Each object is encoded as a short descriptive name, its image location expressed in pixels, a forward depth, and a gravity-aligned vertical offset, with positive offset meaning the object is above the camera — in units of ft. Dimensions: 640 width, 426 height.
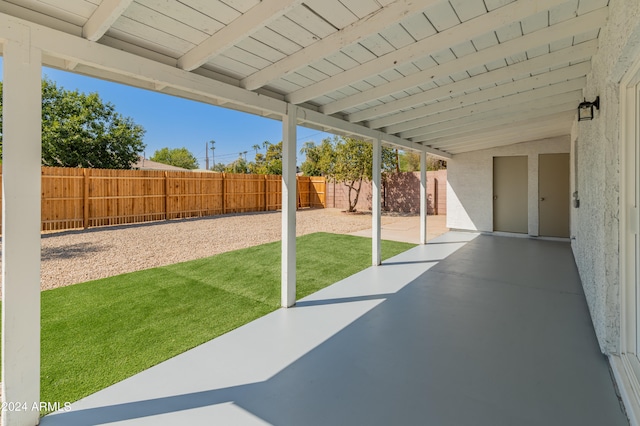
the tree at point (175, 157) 146.92 +26.39
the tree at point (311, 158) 79.36 +14.24
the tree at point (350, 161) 52.49 +8.85
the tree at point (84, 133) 49.39 +13.56
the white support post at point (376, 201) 19.84 +0.72
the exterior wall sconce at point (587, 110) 10.54 +3.69
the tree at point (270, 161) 97.60 +16.72
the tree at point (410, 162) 94.42 +17.60
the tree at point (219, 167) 149.69 +22.37
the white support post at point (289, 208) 13.07 +0.17
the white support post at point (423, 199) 26.55 +1.07
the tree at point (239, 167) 116.81 +17.31
